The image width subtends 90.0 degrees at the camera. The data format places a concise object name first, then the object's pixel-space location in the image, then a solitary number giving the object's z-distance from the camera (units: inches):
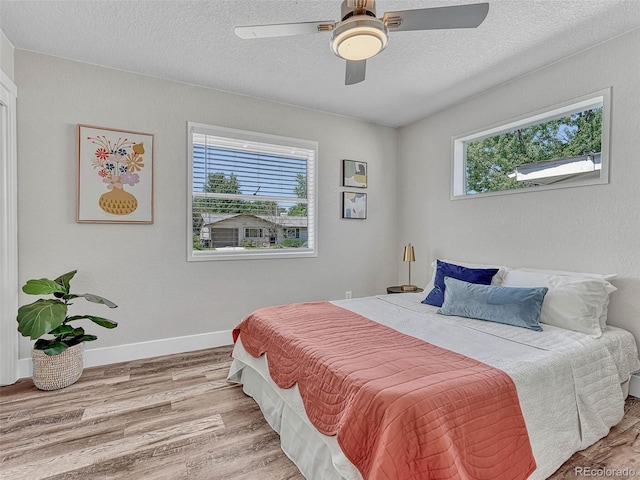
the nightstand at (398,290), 146.9
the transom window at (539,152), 102.1
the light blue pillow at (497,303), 87.0
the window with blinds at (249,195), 129.7
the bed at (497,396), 49.5
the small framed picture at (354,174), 157.8
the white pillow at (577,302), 83.4
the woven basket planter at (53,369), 93.5
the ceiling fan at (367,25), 59.6
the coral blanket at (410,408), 44.9
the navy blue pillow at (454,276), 108.7
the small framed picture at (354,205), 157.9
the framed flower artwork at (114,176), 108.4
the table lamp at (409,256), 149.0
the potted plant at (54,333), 86.3
